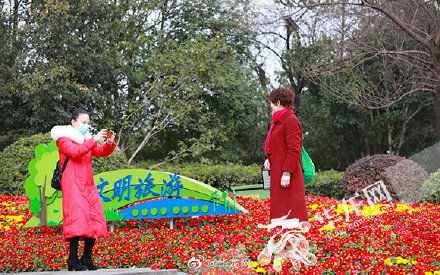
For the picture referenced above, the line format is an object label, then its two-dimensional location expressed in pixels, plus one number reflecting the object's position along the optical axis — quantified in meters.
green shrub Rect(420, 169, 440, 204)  8.19
